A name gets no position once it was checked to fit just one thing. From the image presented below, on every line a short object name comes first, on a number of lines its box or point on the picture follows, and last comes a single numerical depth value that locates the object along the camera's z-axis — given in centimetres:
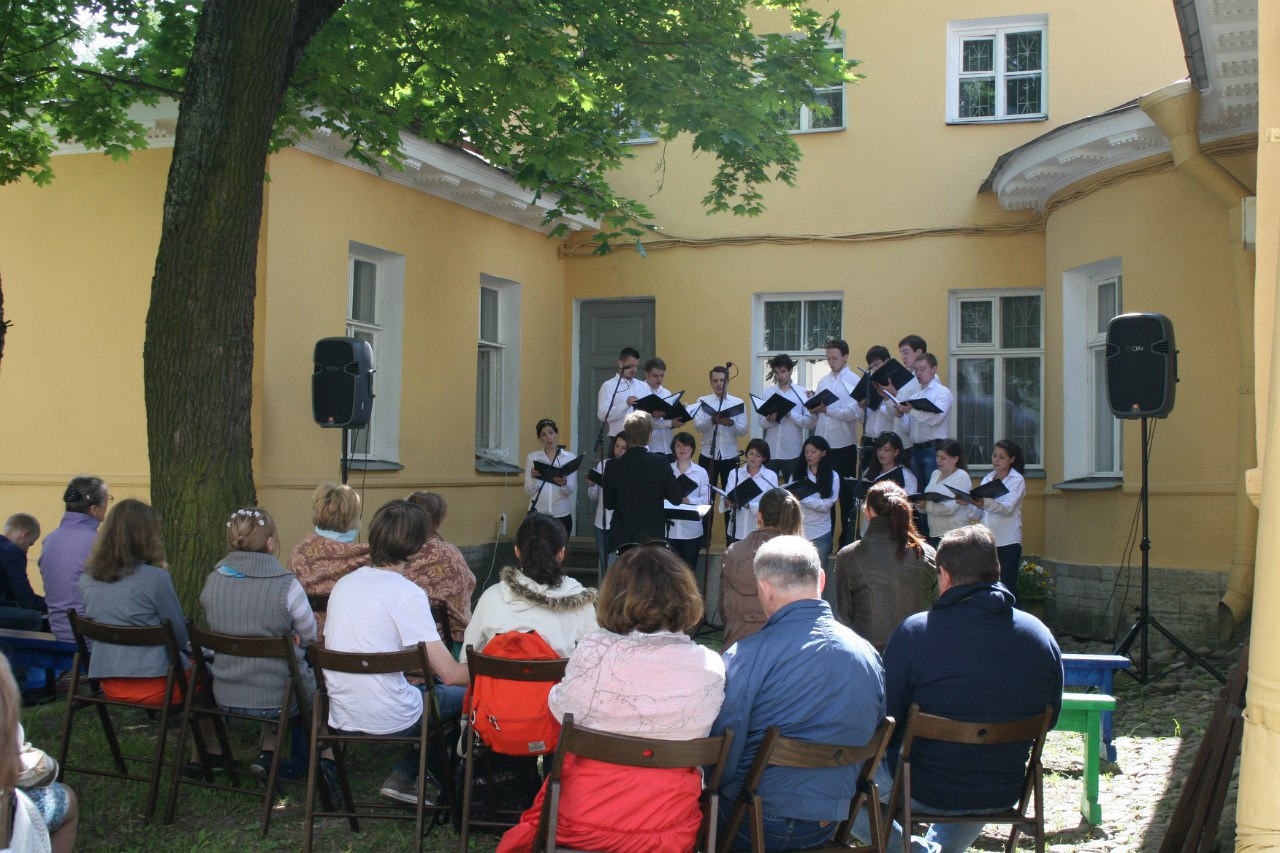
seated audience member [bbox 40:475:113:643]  703
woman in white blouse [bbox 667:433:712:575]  1020
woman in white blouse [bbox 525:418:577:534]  1165
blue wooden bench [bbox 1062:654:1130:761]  597
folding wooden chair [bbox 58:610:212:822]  508
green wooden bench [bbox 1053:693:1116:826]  517
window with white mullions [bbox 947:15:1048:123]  1246
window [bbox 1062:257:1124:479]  1095
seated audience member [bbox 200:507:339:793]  518
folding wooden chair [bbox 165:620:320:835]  488
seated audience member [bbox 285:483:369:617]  578
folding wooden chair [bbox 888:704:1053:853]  400
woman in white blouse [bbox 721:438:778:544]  1024
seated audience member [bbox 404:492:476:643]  577
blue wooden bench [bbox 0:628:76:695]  664
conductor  916
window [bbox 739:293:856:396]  1307
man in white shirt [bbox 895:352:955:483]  1040
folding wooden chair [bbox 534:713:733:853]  343
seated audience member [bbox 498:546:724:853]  352
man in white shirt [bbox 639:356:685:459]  1103
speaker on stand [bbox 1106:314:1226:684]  789
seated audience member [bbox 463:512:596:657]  472
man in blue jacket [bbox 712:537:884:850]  368
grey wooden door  1366
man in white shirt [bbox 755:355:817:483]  1071
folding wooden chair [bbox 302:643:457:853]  458
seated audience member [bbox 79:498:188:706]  538
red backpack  448
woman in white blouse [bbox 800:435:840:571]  1006
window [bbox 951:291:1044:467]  1244
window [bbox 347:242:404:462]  1107
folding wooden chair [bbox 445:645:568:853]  438
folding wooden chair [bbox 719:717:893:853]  357
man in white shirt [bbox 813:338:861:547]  1065
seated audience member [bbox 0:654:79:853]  264
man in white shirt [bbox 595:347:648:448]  1127
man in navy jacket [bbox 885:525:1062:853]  411
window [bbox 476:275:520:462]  1296
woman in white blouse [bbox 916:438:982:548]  949
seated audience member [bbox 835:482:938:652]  566
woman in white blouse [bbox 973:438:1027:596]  928
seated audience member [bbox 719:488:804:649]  556
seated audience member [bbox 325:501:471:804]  482
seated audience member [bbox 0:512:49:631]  753
